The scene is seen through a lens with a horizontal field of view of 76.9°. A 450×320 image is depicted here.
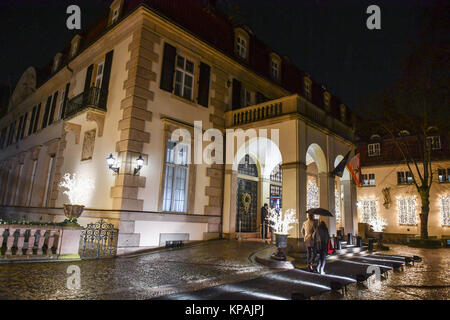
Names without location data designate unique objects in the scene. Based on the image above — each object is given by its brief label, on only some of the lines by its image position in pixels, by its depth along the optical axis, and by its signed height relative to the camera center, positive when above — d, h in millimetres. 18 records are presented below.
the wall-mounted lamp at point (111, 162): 10868 +1724
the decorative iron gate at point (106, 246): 9357 -1284
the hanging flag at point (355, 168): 16078 +2945
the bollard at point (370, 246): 14662 -1308
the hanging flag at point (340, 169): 14172 +2456
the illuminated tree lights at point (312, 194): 21680 +1799
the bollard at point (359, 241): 14454 -1085
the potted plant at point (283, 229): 9234 -476
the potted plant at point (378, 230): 16844 -671
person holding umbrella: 8797 -624
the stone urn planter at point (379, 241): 16630 -1288
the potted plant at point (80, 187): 12461 +872
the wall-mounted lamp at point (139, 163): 10695 +1723
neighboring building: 25969 +3316
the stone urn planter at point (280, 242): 9325 -843
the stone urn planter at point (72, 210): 9344 -124
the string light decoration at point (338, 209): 23939 +830
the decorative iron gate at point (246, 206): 15719 +492
